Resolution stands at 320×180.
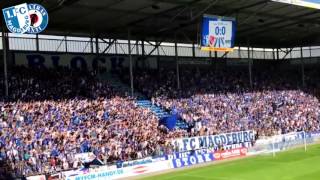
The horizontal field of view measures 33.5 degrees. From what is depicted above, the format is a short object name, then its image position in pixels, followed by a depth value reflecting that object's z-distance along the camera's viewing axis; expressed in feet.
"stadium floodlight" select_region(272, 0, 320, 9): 122.62
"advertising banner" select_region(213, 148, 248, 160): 121.08
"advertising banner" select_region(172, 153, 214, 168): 111.24
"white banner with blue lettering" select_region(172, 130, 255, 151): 116.47
